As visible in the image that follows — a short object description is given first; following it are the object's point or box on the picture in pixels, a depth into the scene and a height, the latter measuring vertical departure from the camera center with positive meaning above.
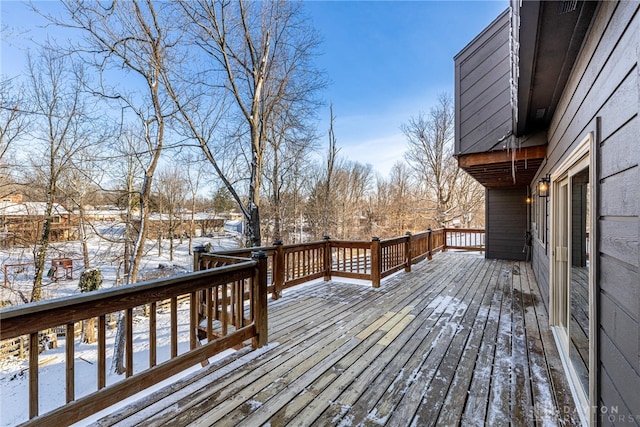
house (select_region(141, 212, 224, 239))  17.81 -0.62
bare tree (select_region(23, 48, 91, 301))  8.09 +2.82
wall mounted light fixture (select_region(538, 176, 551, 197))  4.11 +0.43
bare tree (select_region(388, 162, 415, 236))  20.08 +1.07
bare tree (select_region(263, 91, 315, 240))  9.18 +2.51
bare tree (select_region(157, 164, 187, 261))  17.00 +1.30
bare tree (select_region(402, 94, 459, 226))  15.12 +3.61
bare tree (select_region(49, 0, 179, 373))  6.46 +3.99
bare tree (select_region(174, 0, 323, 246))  7.03 +4.39
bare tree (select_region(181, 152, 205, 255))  17.78 +1.70
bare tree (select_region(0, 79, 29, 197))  7.08 +2.61
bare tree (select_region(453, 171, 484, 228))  16.11 +1.08
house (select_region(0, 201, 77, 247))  8.15 -0.14
